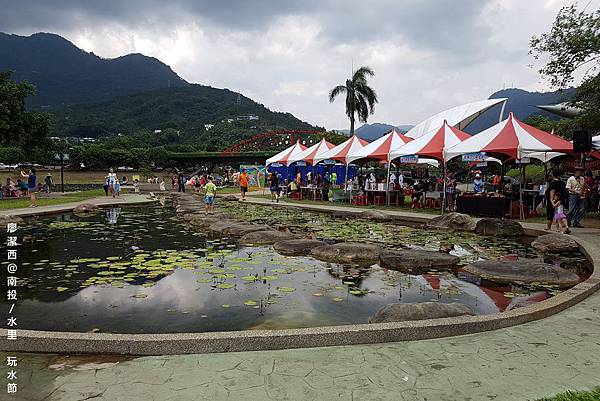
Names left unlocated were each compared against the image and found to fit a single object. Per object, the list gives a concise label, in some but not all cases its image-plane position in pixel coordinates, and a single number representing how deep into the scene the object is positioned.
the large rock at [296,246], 8.01
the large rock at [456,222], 10.95
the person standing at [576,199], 10.48
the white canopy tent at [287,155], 24.30
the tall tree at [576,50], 12.07
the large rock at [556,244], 8.30
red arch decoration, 68.75
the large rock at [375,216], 13.05
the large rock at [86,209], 14.96
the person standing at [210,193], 14.13
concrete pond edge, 3.46
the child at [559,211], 9.79
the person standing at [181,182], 29.73
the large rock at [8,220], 11.33
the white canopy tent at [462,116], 33.47
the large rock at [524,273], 6.00
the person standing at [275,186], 20.74
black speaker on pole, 10.02
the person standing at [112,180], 21.42
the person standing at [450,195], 15.32
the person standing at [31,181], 20.79
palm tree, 37.16
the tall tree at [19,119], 22.45
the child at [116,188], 22.23
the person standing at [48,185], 26.23
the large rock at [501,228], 10.07
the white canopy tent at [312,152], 21.83
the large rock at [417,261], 6.87
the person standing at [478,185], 18.78
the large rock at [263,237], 9.01
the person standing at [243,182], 21.25
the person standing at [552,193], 9.83
